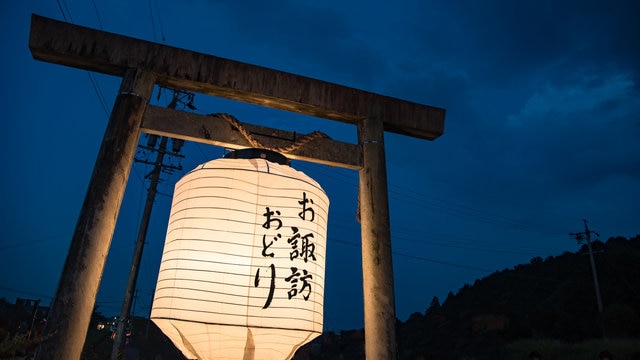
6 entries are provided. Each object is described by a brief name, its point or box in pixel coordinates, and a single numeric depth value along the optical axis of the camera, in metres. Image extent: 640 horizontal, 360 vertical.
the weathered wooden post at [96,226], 2.40
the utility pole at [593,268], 15.65
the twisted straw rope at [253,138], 3.02
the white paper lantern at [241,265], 2.19
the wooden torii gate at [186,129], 2.54
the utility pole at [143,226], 11.62
